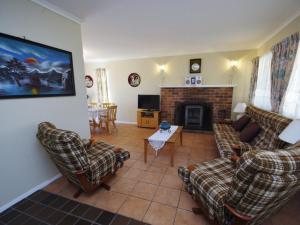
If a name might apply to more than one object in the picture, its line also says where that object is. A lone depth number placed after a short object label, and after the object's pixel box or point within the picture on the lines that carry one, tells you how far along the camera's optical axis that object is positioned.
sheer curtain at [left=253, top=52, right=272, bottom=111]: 3.09
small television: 5.07
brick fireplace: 4.41
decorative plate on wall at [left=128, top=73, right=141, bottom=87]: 5.39
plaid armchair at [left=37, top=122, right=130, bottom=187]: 1.46
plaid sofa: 2.01
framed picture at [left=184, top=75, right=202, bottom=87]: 4.66
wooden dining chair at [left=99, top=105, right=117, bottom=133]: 4.47
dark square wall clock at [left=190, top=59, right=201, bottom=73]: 4.64
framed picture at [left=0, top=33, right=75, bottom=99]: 1.62
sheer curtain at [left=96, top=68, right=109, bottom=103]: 5.76
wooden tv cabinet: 4.97
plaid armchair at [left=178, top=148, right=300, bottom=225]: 0.82
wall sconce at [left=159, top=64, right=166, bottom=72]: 5.03
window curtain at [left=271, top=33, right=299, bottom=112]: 2.16
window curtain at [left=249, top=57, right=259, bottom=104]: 3.76
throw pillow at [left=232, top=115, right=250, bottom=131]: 3.08
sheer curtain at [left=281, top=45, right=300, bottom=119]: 2.06
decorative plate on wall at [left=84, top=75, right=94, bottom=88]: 6.04
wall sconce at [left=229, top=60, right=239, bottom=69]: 4.34
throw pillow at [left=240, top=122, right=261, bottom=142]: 2.49
